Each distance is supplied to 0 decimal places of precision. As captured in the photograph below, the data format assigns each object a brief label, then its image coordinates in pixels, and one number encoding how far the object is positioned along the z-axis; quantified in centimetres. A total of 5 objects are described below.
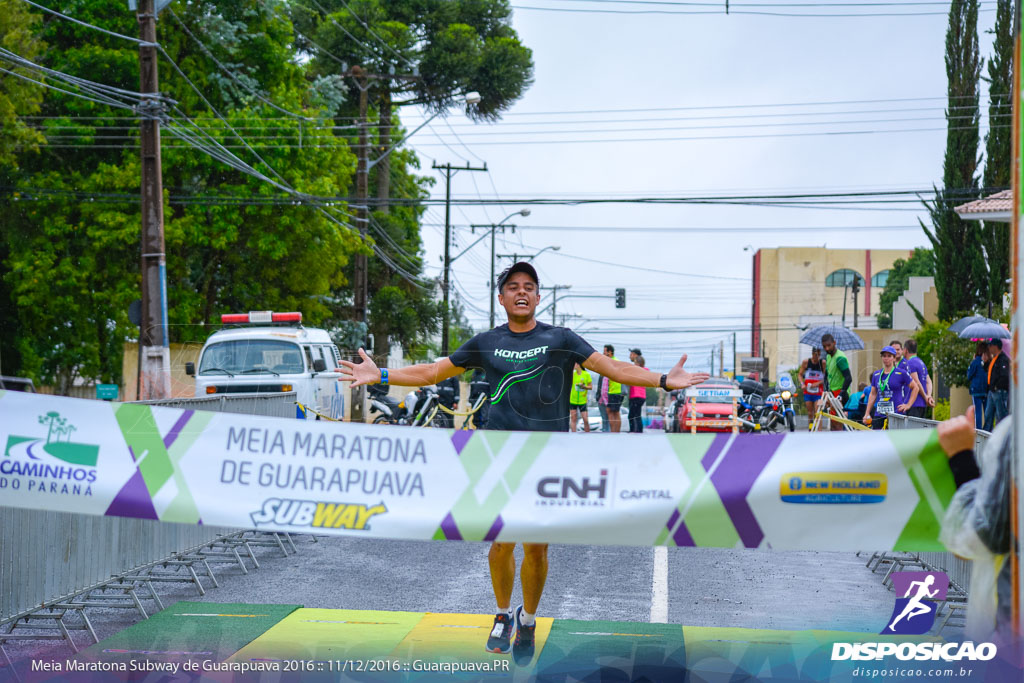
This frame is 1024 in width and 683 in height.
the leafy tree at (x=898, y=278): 8594
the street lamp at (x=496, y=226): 4925
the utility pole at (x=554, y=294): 8056
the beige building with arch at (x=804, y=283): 9781
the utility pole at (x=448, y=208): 4650
